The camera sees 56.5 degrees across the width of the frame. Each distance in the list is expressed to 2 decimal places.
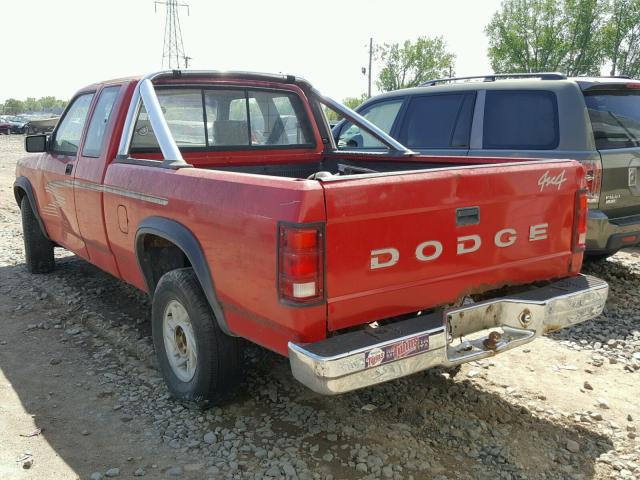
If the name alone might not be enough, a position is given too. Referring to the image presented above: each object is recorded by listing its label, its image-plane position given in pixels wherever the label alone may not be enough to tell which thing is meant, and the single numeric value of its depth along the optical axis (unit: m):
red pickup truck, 2.54
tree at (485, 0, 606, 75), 41.22
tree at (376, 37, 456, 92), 59.72
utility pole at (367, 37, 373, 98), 56.22
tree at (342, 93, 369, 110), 53.86
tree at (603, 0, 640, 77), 39.28
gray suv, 5.18
